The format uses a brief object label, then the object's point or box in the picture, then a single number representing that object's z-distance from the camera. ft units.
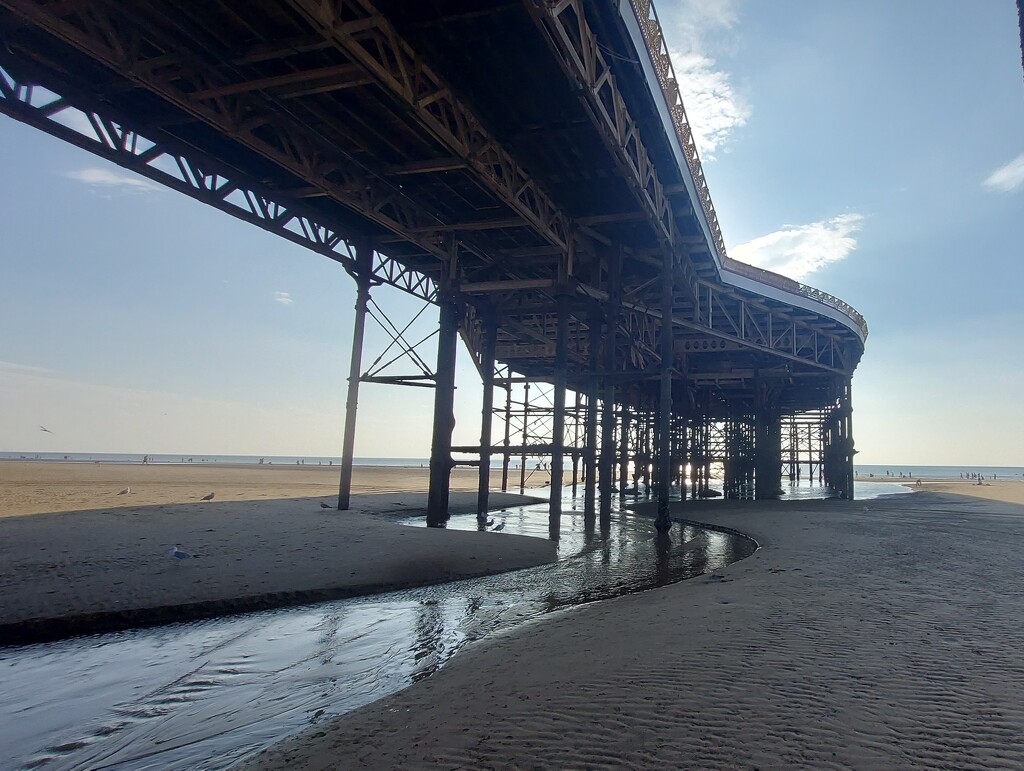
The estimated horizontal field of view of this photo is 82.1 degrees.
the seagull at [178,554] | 30.22
